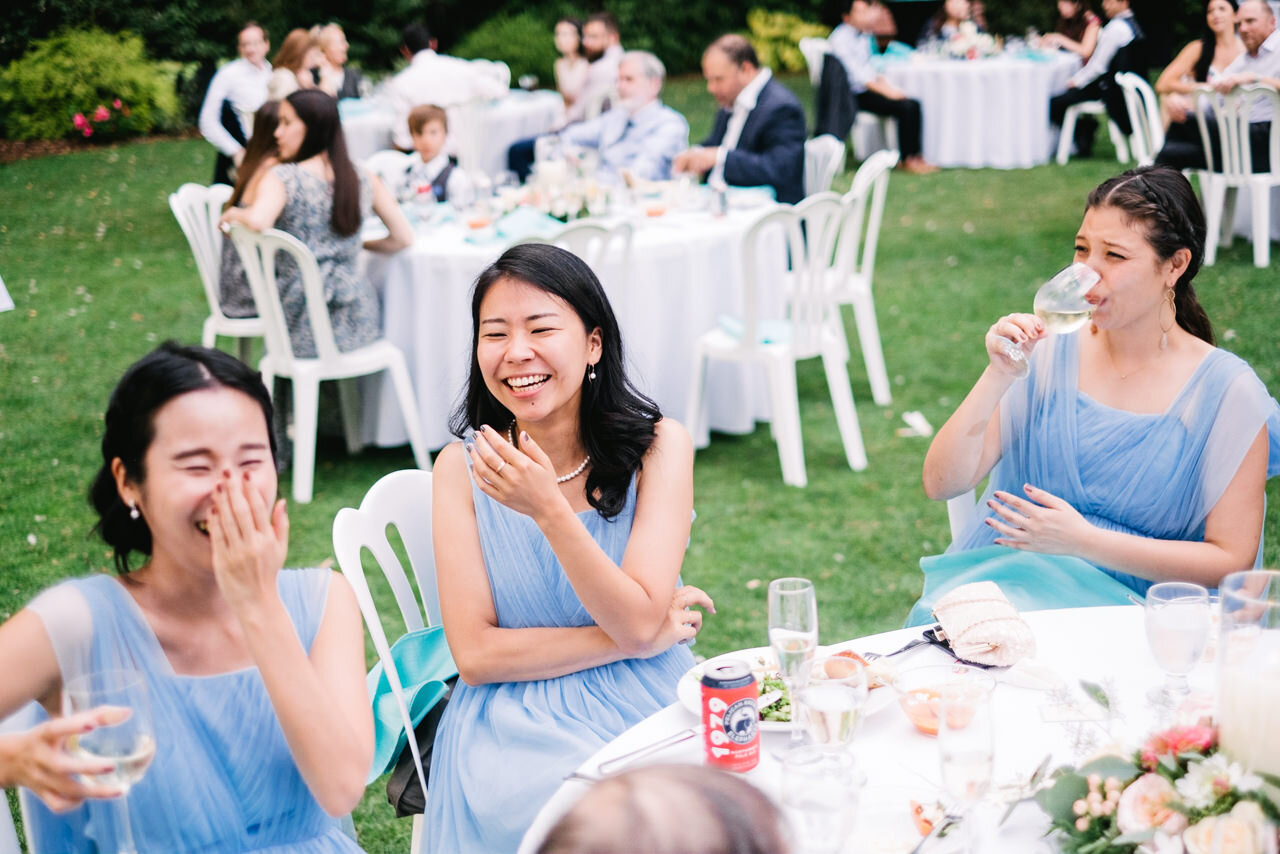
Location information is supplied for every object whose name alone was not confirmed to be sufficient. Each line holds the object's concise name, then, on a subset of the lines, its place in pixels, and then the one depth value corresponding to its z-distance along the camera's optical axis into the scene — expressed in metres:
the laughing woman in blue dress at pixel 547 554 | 1.92
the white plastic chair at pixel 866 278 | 5.39
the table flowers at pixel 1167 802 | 1.16
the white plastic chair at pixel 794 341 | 4.76
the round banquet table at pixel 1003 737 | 1.43
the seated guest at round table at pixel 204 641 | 1.59
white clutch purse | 1.79
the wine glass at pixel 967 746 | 1.29
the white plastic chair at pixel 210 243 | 5.26
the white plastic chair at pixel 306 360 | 4.60
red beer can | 1.53
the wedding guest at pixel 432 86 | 8.86
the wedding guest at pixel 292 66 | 7.81
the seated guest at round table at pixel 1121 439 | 2.27
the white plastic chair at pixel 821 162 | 6.25
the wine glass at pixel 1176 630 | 1.56
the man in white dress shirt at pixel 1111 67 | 10.98
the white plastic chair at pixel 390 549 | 2.08
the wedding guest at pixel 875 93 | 11.41
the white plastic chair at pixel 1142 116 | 8.08
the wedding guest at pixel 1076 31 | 12.55
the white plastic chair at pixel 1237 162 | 7.21
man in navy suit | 6.25
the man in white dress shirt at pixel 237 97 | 9.05
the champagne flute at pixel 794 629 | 1.59
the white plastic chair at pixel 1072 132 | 11.52
